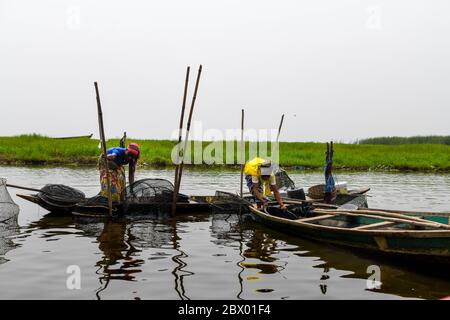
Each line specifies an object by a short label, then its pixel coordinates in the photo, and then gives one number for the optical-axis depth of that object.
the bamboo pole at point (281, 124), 14.62
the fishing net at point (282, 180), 14.47
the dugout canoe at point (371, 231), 7.34
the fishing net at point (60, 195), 12.37
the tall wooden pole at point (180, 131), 11.31
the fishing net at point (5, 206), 10.80
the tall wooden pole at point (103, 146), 11.07
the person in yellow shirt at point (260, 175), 11.00
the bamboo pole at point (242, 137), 12.03
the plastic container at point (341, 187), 13.79
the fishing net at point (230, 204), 12.30
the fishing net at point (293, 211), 10.86
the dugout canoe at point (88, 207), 11.90
